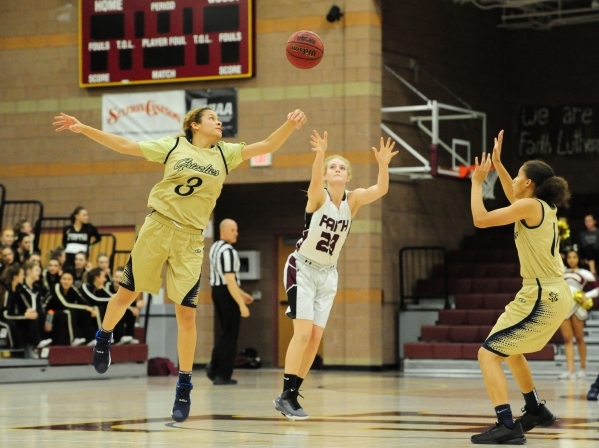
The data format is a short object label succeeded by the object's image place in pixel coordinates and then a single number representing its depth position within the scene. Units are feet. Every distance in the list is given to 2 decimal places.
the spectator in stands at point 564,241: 58.54
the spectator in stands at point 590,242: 65.98
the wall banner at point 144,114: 67.62
